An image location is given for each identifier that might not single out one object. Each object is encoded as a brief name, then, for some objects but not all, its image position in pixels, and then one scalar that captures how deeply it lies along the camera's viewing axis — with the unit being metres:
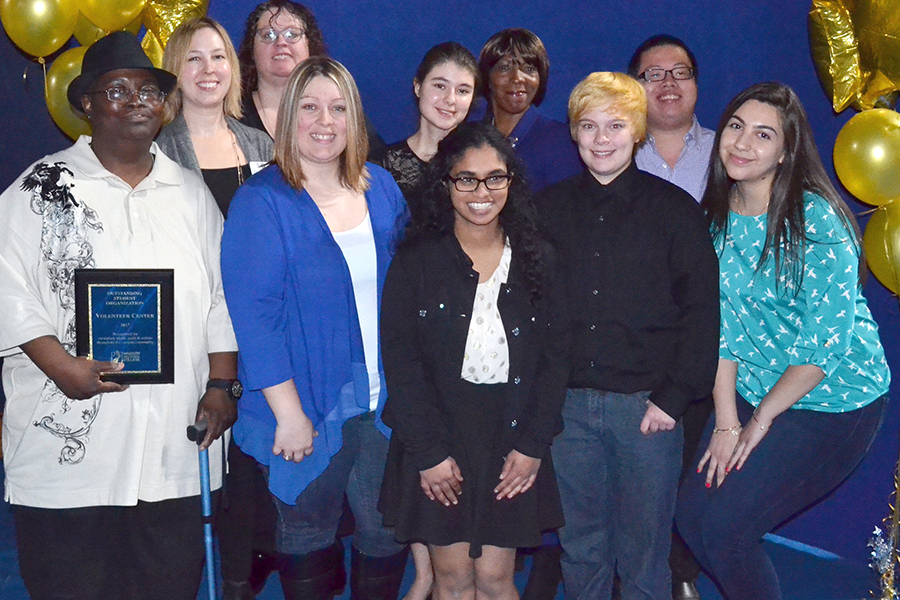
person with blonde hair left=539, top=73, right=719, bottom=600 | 2.86
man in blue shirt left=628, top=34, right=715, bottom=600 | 3.65
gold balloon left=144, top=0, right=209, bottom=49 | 3.94
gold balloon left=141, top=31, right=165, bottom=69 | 3.91
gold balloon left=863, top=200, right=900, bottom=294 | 3.41
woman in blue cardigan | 2.77
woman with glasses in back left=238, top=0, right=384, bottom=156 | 3.73
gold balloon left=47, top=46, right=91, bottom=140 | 3.84
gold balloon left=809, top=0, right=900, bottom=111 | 3.39
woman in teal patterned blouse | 2.85
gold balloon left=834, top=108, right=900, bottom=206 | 3.35
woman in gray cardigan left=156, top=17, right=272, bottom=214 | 3.32
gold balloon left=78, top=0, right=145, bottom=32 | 3.68
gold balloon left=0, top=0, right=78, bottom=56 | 3.68
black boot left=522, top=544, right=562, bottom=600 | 3.53
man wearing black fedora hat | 2.58
